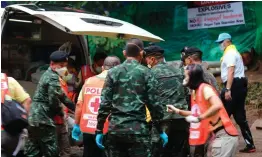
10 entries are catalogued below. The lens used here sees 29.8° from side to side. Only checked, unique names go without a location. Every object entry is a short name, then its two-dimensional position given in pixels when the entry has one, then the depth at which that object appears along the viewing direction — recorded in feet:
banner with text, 41.70
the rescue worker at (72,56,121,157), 19.17
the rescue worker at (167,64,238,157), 15.17
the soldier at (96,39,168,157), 15.47
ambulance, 24.07
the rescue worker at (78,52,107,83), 24.68
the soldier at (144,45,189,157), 20.04
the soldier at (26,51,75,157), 18.65
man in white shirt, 23.24
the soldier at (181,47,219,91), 20.74
